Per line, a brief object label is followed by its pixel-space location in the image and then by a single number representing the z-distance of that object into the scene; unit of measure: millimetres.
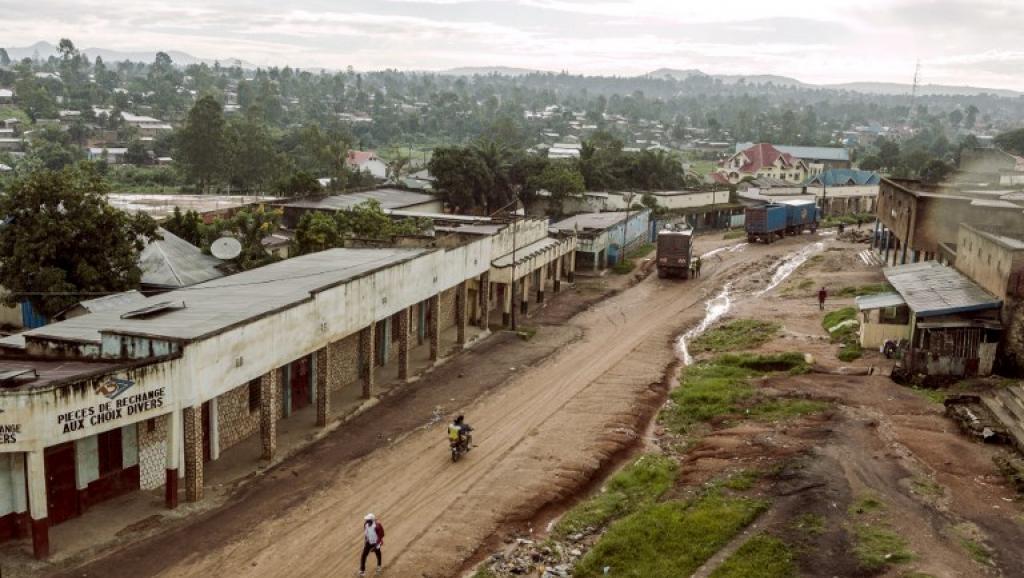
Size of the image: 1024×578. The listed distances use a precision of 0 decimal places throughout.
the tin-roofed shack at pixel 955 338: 32031
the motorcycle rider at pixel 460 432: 26625
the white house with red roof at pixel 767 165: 135675
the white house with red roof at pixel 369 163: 121506
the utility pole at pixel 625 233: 64887
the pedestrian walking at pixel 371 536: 19625
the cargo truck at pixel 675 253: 57812
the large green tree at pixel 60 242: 33438
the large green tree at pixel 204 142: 91000
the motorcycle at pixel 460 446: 26750
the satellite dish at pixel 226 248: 39719
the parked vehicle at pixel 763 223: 72062
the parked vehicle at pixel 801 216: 77625
